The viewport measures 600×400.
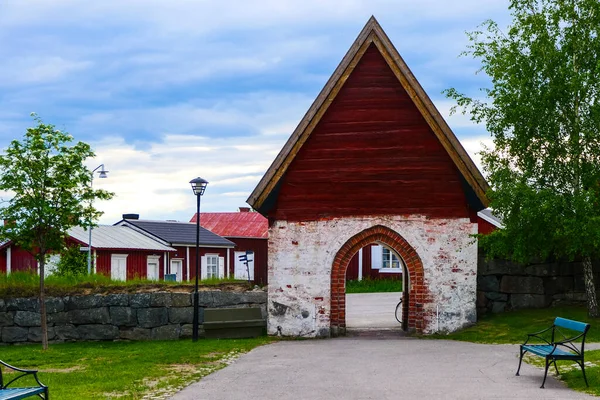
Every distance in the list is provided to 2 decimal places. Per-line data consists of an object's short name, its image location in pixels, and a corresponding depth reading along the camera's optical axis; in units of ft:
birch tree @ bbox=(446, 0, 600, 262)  64.34
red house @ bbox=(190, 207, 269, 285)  167.05
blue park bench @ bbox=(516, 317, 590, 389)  41.78
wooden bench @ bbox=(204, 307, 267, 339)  69.36
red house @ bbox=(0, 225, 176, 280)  121.49
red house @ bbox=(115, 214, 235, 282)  144.25
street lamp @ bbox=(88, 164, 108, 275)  104.09
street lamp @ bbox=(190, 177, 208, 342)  68.90
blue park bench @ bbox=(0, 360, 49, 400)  32.67
